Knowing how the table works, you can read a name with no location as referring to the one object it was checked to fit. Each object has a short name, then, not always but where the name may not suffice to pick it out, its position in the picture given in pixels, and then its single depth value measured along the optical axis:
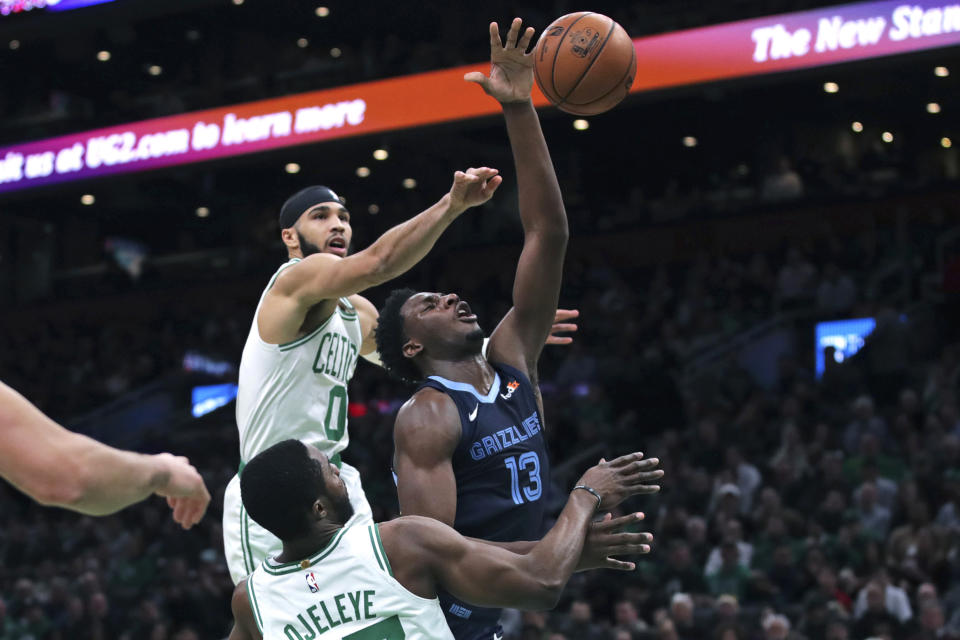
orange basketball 5.36
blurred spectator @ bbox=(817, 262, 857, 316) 14.74
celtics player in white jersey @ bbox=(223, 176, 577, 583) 5.31
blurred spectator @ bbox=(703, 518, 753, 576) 10.88
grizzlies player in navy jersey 4.25
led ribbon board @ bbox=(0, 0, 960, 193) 13.49
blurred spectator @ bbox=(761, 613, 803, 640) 9.36
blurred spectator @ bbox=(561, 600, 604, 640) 10.56
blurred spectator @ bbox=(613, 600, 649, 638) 10.22
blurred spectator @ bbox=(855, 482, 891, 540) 10.96
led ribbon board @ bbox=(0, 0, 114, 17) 17.89
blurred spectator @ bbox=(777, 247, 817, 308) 15.39
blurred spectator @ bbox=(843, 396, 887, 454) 12.30
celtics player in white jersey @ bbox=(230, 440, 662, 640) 3.73
